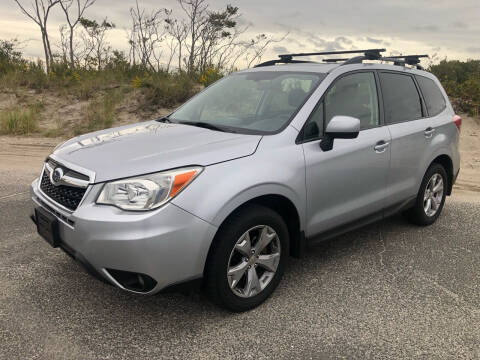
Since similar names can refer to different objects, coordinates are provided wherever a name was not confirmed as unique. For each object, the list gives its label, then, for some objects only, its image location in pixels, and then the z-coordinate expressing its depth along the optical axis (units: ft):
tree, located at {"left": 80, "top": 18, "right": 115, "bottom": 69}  53.59
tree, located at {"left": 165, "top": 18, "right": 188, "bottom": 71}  50.70
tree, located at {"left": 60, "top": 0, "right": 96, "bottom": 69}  54.60
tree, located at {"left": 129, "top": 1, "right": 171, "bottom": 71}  51.26
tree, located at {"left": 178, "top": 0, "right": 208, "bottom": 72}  51.11
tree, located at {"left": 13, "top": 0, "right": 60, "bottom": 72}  55.21
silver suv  8.78
